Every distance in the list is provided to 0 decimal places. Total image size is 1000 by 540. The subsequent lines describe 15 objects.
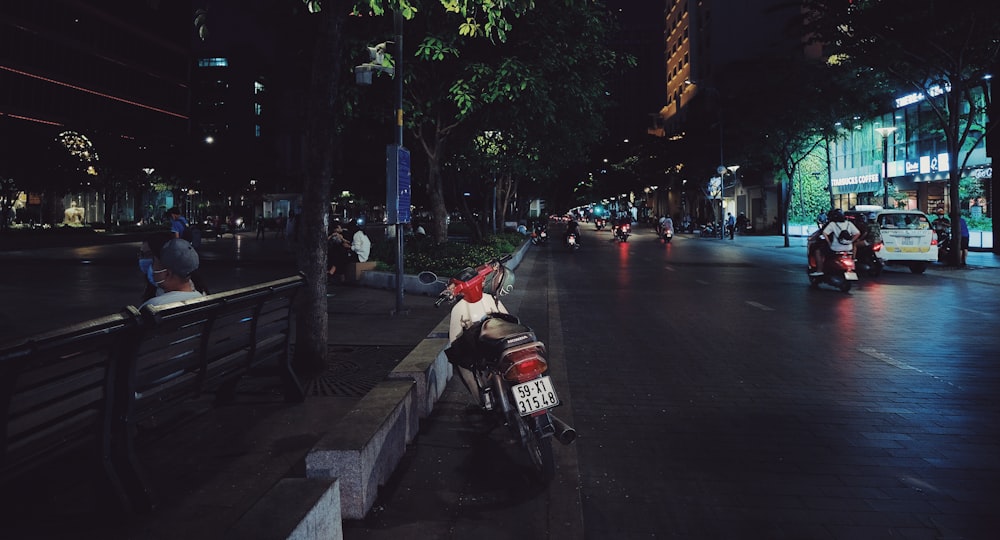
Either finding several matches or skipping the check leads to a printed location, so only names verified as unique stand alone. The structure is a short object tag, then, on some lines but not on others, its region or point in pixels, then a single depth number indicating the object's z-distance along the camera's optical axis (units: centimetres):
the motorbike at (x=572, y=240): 3528
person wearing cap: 513
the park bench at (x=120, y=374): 300
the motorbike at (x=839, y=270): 1508
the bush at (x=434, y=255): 1655
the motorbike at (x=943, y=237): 2272
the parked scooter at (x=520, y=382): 430
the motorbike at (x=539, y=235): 4241
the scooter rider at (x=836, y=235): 1515
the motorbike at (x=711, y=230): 5019
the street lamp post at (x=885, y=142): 3065
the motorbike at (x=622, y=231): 4212
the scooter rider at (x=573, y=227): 3506
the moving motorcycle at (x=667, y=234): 3997
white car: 1953
